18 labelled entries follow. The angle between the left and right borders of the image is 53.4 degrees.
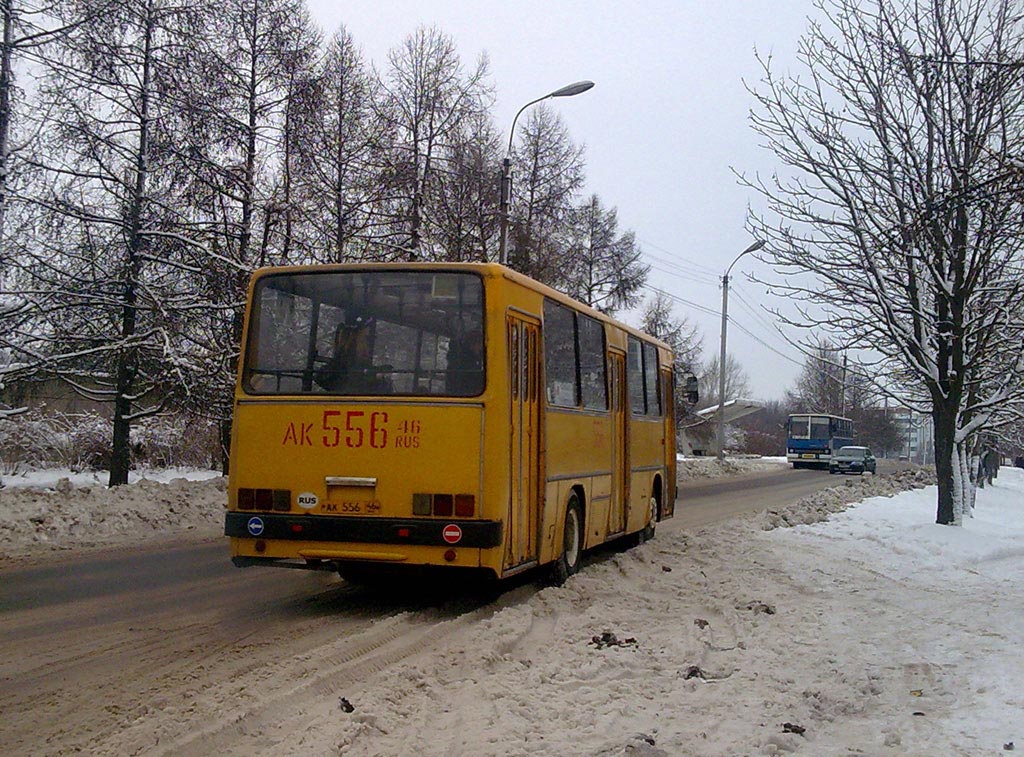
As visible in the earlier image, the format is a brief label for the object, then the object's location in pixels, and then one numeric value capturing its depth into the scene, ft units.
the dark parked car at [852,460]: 186.09
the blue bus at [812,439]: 201.87
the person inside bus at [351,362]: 29.35
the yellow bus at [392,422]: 28.17
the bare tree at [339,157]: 72.23
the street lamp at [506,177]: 70.54
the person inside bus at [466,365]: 28.71
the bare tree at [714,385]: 312.50
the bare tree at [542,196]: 99.86
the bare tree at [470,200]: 89.30
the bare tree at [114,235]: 58.65
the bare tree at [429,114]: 85.97
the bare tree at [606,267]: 129.70
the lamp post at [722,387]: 145.18
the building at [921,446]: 282.05
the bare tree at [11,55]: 51.65
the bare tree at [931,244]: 50.34
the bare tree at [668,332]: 160.45
